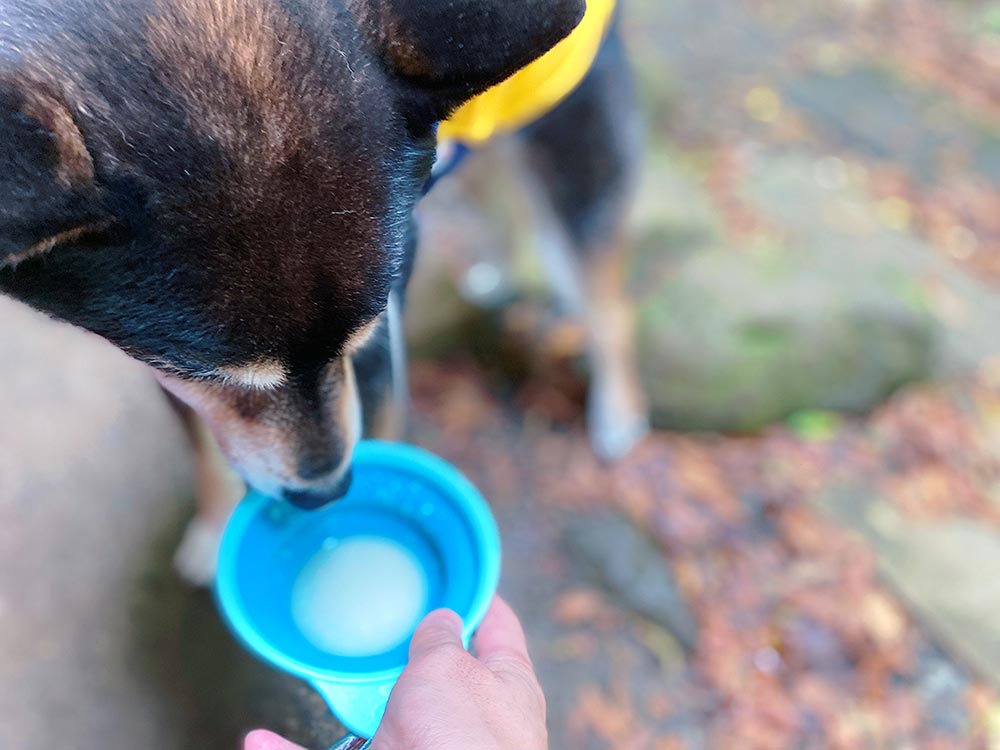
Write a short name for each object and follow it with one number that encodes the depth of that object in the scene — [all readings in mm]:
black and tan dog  375
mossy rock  880
